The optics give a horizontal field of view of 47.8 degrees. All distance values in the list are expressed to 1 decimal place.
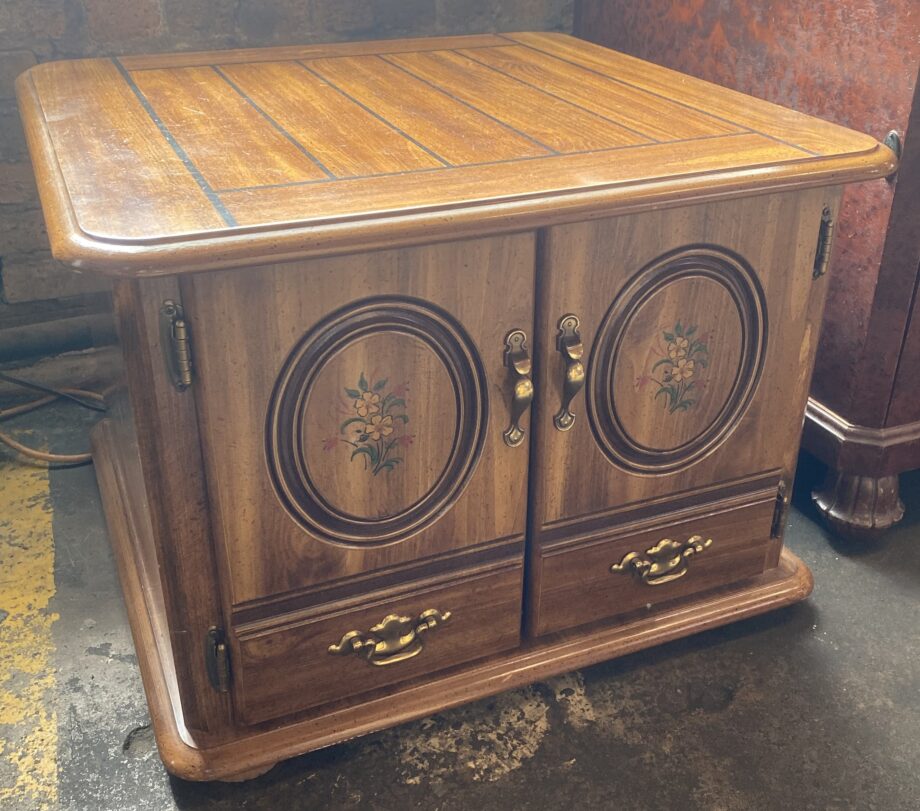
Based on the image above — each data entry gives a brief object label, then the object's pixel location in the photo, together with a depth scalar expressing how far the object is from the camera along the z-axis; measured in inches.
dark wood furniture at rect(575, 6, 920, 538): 62.9
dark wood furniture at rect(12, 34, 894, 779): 45.0
